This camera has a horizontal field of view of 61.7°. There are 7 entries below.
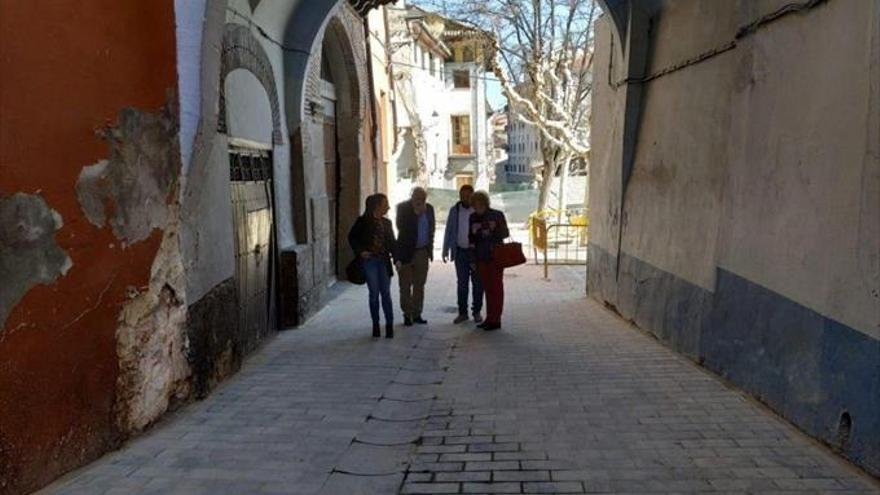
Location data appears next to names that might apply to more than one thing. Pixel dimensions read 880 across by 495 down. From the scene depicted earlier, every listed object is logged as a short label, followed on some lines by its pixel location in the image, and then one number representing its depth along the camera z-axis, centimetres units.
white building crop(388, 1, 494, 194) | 2642
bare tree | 2289
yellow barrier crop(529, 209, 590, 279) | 1541
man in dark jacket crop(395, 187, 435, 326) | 830
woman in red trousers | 814
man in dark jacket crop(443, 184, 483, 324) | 851
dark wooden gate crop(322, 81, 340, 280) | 1173
